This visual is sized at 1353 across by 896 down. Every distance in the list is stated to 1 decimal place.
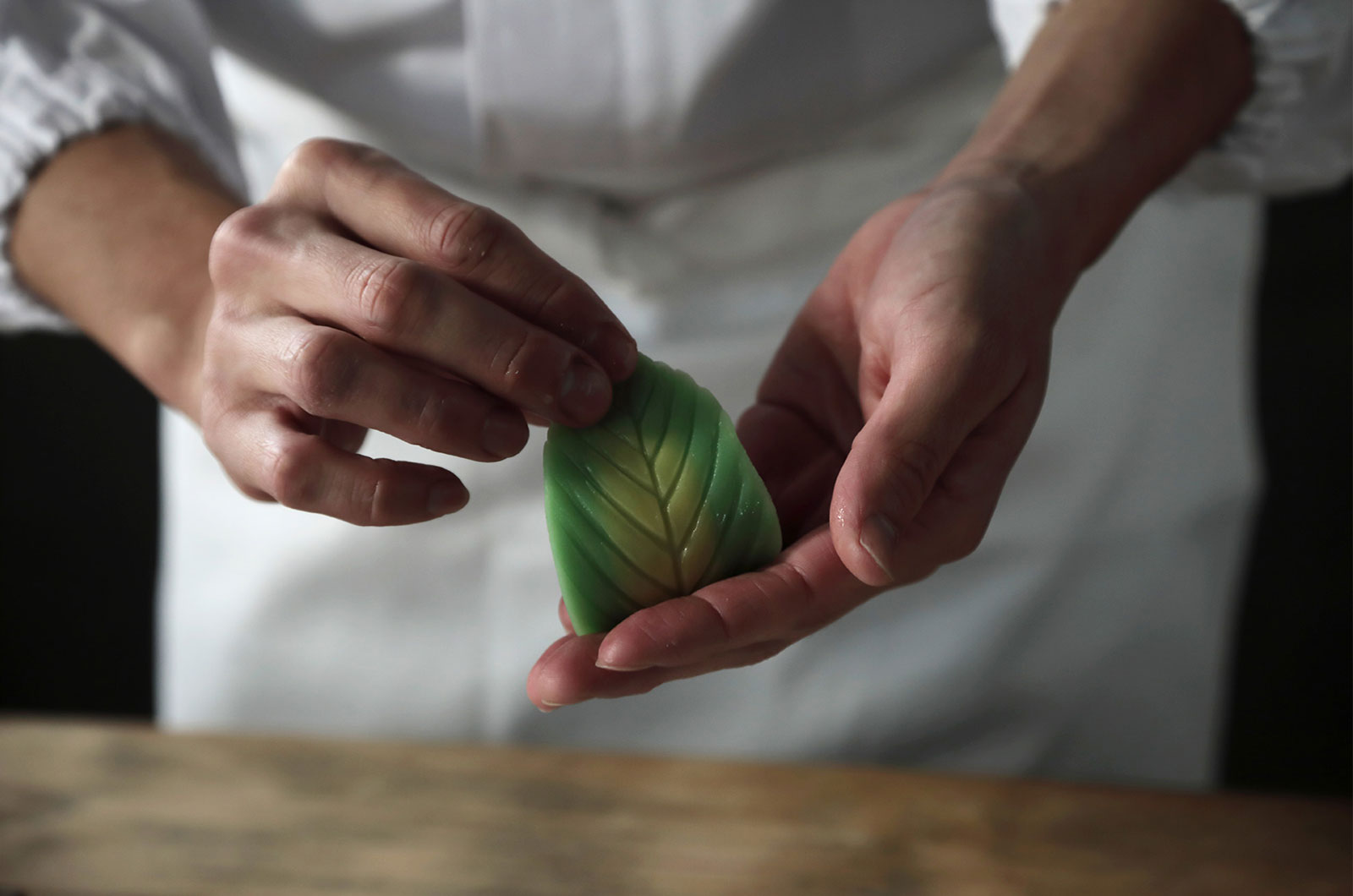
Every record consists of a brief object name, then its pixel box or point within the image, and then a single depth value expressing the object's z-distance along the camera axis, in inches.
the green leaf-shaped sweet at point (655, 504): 19.3
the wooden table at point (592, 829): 25.5
